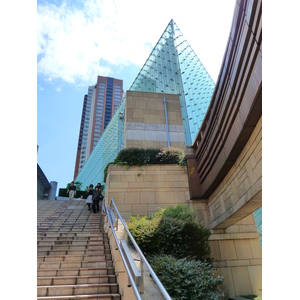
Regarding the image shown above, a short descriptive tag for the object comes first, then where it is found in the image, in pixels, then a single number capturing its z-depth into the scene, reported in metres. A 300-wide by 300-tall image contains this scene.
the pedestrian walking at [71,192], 13.86
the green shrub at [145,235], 5.50
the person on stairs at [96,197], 10.16
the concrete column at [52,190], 21.11
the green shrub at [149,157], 10.23
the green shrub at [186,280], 3.76
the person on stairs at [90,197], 10.41
